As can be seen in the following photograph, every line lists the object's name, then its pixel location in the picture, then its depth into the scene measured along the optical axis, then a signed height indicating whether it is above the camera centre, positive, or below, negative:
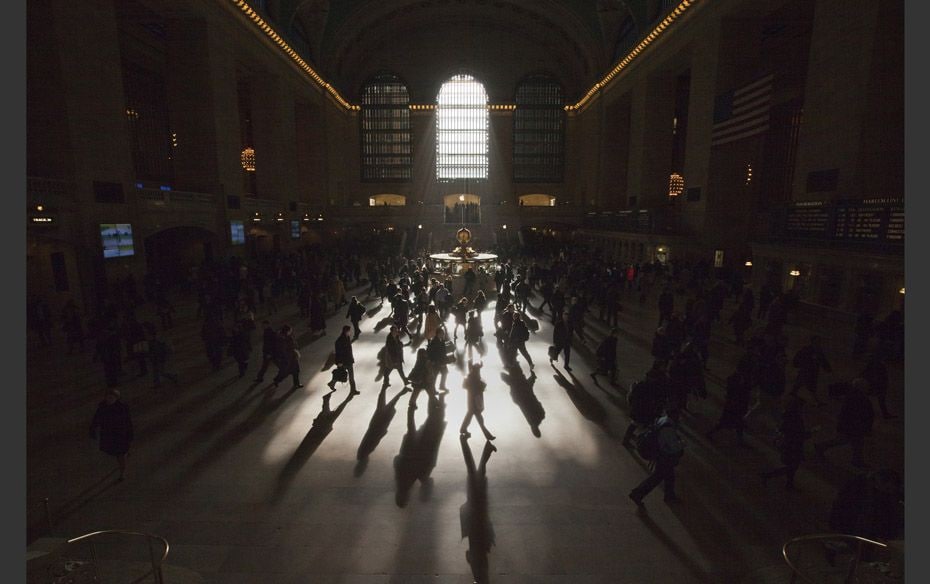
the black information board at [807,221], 12.72 +0.02
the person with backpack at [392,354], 7.96 -2.38
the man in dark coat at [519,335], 8.79 -2.23
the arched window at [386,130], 45.88 +9.75
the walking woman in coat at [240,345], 8.36 -2.30
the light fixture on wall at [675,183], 33.28 +2.89
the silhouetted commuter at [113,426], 5.12 -2.35
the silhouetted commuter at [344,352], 7.73 -2.26
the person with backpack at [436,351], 7.74 -2.25
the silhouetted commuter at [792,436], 4.87 -2.36
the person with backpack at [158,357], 8.02 -2.43
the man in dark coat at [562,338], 8.98 -2.34
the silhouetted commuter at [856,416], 5.25 -2.31
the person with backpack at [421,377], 7.30 -2.60
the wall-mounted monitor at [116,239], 14.20 -0.55
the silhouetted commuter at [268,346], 8.09 -2.25
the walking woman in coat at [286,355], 7.90 -2.36
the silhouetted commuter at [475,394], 6.10 -2.37
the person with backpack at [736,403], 5.89 -2.41
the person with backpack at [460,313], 11.52 -2.39
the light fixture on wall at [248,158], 35.19 +5.13
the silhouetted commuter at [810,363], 6.99 -2.25
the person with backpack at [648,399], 5.59 -2.24
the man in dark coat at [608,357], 8.09 -2.49
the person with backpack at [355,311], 11.01 -2.22
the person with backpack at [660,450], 4.61 -2.39
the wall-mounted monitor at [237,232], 21.66 -0.47
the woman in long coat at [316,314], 11.38 -2.36
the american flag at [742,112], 15.00 +4.05
